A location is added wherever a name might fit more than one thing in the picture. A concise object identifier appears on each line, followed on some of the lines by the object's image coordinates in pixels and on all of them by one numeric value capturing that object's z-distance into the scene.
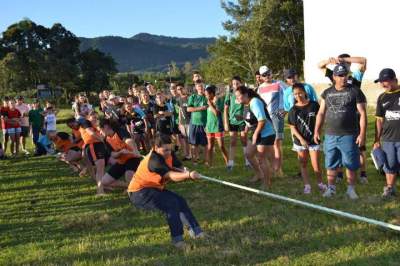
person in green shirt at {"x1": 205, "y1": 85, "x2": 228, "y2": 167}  9.44
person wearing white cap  8.29
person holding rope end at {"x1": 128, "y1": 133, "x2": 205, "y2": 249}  5.28
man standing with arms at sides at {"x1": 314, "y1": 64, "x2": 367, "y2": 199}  6.17
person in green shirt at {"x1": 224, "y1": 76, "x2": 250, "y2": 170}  8.84
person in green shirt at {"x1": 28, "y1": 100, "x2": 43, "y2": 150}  14.96
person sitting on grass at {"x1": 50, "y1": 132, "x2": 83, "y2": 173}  9.77
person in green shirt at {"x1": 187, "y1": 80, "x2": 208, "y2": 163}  9.90
